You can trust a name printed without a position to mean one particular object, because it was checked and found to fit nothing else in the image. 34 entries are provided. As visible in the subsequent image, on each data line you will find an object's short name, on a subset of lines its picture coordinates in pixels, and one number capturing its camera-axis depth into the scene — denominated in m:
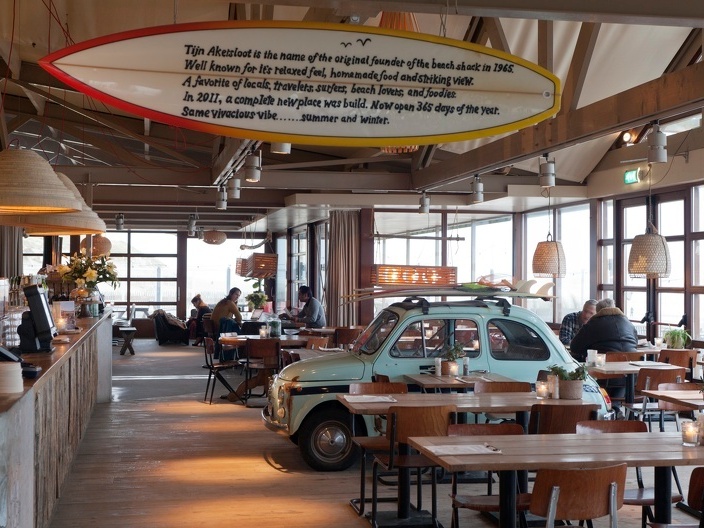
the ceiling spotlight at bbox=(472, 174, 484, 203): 10.28
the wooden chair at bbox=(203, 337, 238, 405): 11.84
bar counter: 3.92
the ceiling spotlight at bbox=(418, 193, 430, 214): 12.16
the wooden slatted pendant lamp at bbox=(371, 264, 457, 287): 14.51
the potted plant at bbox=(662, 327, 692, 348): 10.38
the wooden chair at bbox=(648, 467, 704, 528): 4.35
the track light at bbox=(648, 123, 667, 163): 7.21
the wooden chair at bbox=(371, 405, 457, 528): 5.84
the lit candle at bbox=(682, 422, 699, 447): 4.79
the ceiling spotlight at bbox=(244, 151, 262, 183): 9.38
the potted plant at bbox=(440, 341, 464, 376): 7.63
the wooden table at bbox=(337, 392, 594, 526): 6.10
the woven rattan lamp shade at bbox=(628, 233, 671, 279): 9.38
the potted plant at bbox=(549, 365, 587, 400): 6.52
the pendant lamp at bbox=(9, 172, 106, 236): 6.90
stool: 19.09
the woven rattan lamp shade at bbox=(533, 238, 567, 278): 11.49
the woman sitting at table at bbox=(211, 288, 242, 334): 15.73
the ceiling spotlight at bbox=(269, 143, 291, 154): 7.92
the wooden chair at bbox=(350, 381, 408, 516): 6.41
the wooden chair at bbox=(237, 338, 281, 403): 11.55
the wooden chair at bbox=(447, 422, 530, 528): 4.85
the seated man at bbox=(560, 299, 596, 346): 11.76
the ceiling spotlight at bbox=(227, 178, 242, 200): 11.22
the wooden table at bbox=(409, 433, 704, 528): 4.34
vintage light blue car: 7.79
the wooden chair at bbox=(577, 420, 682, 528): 5.18
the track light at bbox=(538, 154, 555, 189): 8.96
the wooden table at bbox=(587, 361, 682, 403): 8.71
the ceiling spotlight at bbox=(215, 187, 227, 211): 12.41
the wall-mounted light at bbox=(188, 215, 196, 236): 19.86
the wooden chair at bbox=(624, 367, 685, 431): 8.26
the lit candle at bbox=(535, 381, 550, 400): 6.60
